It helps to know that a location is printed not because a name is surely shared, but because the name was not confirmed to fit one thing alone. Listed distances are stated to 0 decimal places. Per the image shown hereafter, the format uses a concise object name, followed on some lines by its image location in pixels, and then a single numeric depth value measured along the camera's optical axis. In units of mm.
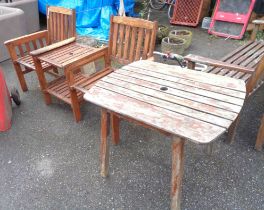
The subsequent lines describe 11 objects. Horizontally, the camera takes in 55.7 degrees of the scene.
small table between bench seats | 2601
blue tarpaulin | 5156
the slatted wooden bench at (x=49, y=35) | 3156
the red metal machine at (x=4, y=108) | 2725
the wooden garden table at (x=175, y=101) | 1427
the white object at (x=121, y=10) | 4643
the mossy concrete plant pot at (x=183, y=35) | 4573
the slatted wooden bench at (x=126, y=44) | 2553
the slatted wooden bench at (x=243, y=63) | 2164
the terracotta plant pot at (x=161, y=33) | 4822
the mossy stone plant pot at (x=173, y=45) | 4320
